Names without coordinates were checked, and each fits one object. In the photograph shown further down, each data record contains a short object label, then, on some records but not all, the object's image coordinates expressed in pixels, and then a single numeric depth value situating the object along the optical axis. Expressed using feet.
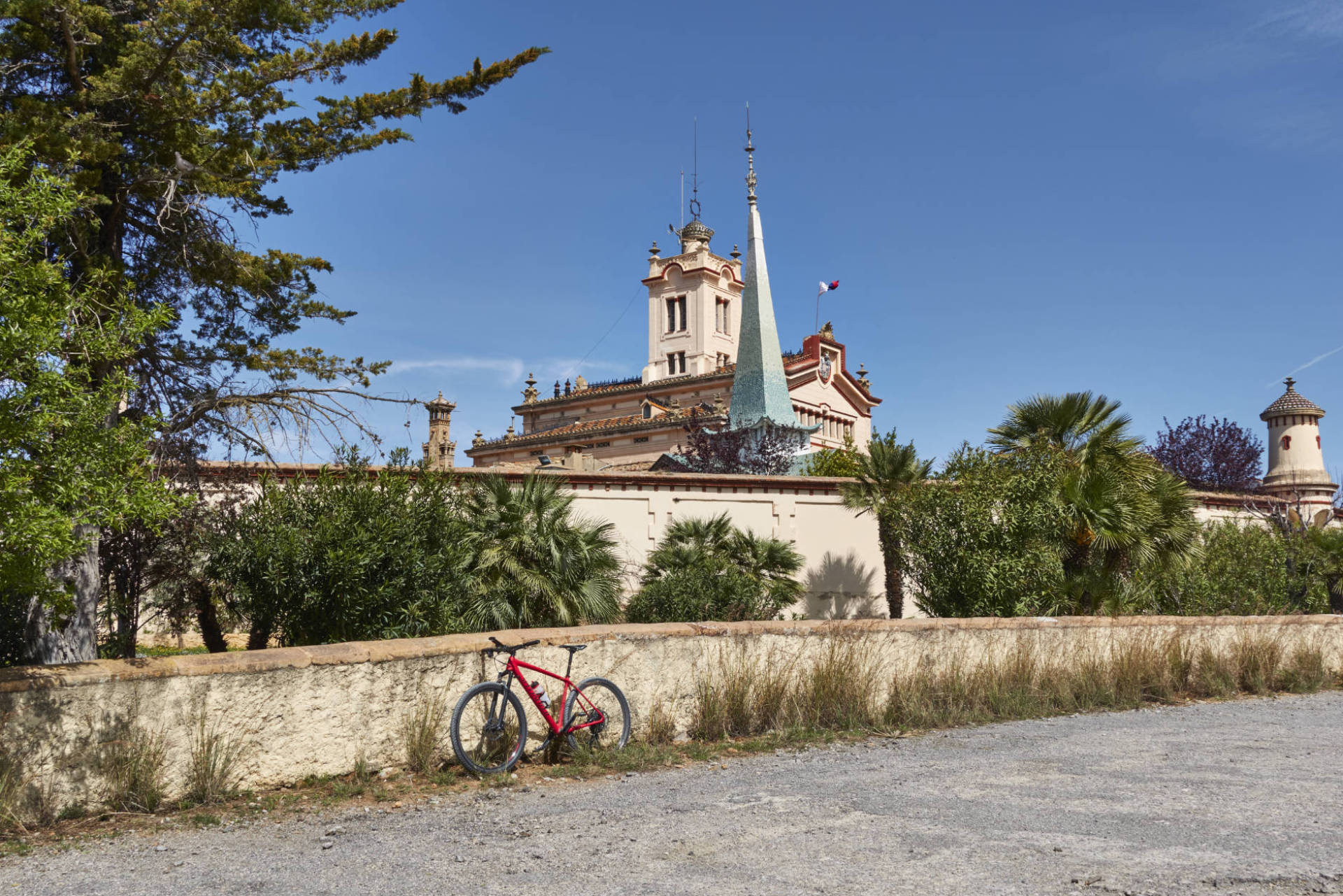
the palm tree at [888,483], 62.39
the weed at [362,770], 23.24
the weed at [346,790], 22.24
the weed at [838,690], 30.32
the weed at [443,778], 23.57
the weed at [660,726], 27.61
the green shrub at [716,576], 51.01
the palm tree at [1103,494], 52.60
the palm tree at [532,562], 44.32
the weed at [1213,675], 40.47
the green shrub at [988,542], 47.44
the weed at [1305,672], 43.50
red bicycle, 24.58
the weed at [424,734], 24.06
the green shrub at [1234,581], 55.67
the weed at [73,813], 20.07
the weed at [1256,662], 42.34
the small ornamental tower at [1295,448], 117.50
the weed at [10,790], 19.11
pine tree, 33.06
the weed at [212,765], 21.29
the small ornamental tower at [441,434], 127.95
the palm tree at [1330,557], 68.08
